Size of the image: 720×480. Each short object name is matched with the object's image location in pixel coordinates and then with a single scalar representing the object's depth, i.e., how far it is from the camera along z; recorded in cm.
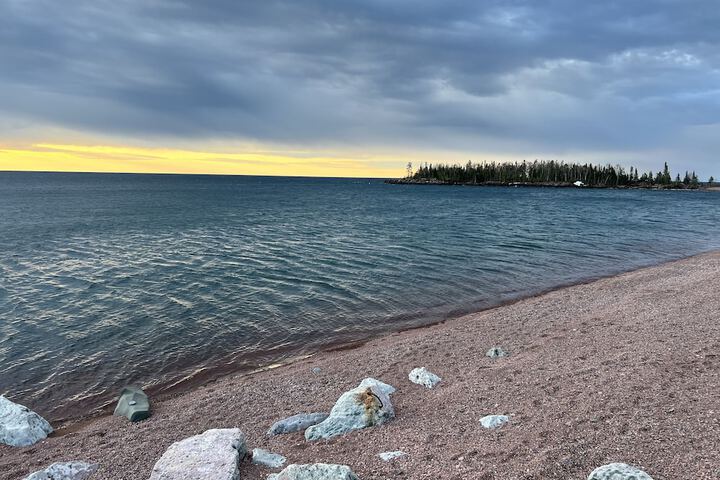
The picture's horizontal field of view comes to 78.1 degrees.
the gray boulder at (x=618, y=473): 525
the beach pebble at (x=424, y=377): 1035
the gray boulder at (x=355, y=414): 794
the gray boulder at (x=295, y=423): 837
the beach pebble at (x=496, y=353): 1206
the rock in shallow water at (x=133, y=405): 1028
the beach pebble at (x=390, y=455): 691
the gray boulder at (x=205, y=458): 629
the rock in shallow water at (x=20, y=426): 924
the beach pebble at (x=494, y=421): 771
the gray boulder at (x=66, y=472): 712
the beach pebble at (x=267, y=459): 703
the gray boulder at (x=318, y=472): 592
